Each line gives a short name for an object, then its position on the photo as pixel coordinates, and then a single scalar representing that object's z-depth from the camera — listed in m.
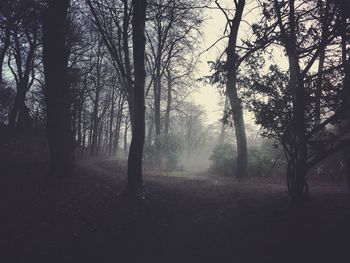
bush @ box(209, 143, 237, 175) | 16.22
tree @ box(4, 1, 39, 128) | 19.05
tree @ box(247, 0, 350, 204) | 6.29
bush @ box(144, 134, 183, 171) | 19.92
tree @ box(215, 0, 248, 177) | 8.91
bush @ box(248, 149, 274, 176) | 14.45
